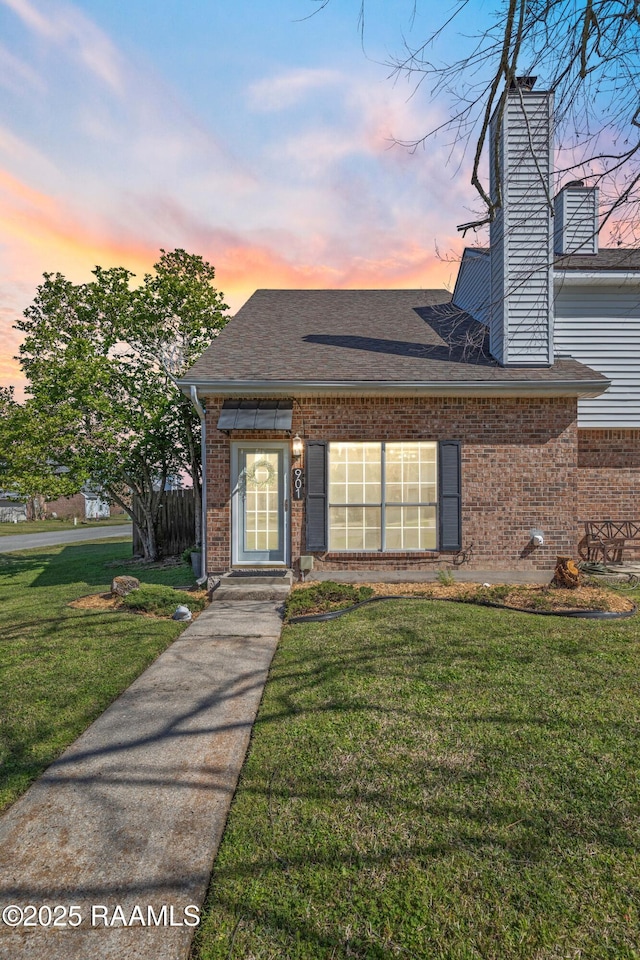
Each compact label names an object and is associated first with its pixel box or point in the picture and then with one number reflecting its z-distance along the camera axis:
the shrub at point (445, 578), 7.45
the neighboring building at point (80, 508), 39.03
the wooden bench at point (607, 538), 8.81
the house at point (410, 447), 7.66
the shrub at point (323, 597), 6.11
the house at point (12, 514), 35.19
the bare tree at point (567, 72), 3.54
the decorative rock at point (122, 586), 7.12
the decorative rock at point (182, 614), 6.26
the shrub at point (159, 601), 6.48
